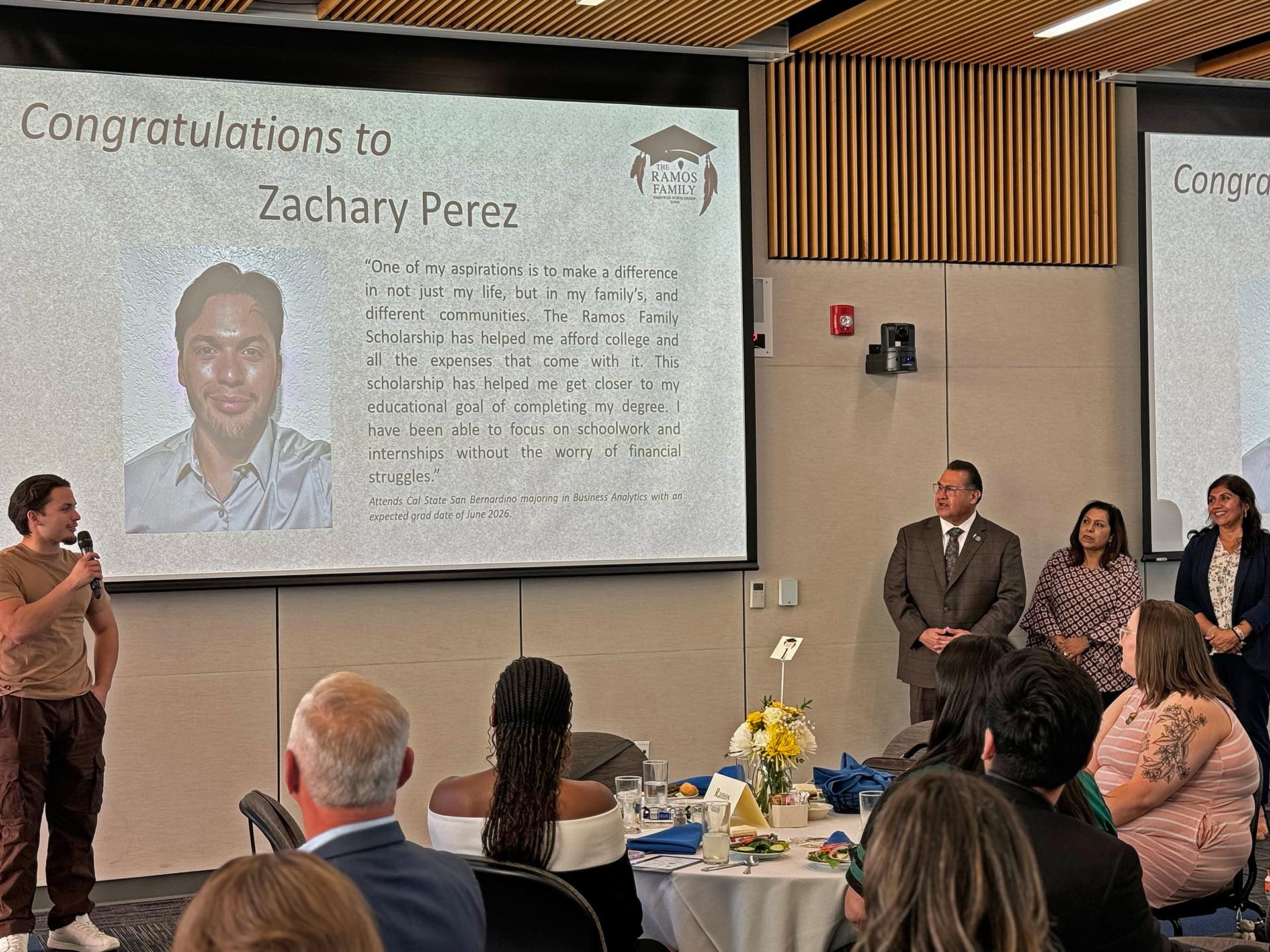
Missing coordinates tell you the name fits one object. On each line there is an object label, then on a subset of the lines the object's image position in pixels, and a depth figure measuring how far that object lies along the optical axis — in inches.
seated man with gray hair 82.8
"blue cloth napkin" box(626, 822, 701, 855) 146.6
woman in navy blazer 263.7
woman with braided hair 118.3
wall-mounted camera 273.1
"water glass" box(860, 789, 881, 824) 152.0
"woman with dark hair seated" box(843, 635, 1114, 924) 121.6
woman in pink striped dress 156.2
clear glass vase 160.1
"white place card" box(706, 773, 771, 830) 156.5
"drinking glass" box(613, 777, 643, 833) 157.9
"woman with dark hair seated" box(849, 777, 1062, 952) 65.2
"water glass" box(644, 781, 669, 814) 159.9
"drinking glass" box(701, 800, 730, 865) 142.4
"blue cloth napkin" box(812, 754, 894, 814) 164.4
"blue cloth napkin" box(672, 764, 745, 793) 167.2
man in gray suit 261.4
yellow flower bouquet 158.2
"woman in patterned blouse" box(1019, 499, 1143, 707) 264.5
